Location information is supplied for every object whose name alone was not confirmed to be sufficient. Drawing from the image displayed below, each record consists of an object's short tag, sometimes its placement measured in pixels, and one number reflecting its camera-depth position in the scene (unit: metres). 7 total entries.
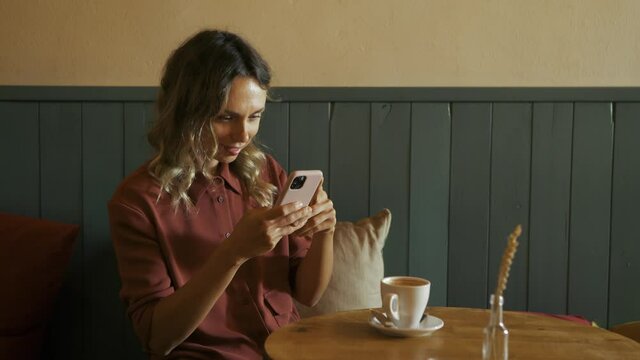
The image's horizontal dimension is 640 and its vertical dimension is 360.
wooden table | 1.01
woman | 1.31
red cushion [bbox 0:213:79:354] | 1.80
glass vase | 0.88
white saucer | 1.08
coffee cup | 1.09
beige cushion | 1.75
